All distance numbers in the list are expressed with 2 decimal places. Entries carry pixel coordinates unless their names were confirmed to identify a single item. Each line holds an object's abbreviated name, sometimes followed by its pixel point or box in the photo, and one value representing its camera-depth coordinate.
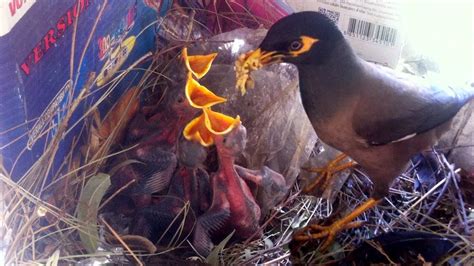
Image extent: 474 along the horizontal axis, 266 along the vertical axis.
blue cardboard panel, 0.63
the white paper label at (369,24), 0.80
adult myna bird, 0.67
